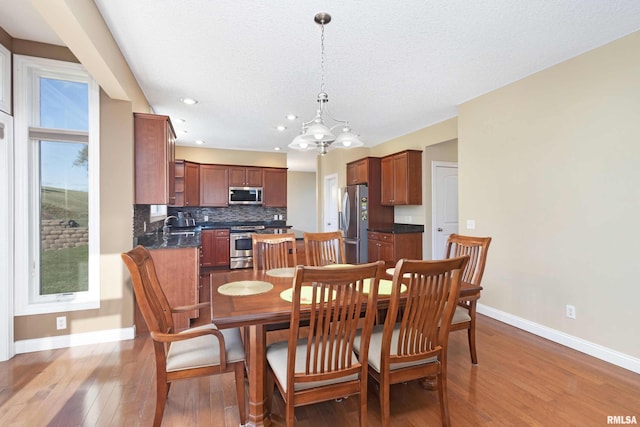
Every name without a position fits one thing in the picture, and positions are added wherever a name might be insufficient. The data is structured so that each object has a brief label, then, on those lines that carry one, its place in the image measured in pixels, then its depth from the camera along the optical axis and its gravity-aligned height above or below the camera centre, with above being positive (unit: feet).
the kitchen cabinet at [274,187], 23.04 +2.09
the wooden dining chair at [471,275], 7.64 -1.63
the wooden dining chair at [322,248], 9.60 -1.09
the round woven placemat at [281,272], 7.85 -1.54
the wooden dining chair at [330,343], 4.48 -2.04
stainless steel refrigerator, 18.94 -0.48
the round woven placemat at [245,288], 6.26 -1.59
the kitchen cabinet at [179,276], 10.37 -2.09
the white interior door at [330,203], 23.58 +0.88
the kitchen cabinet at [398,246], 16.51 -1.74
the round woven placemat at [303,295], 5.56 -1.57
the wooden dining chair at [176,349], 5.12 -2.52
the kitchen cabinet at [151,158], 10.23 +1.92
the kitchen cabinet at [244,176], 22.22 +2.83
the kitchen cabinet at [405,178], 16.85 +2.07
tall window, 8.59 +0.86
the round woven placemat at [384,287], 6.14 -1.55
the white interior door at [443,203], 16.93 +0.63
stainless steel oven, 20.29 -2.37
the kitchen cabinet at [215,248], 20.29 -2.23
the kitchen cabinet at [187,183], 20.26 +2.16
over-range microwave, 22.20 +1.41
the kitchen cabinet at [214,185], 21.61 +2.12
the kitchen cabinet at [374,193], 18.92 +1.34
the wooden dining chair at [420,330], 5.00 -2.05
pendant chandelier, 7.49 +2.07
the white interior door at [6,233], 8.13 -0.48
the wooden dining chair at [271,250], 9.14 -1.09
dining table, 4.95 -1.63
